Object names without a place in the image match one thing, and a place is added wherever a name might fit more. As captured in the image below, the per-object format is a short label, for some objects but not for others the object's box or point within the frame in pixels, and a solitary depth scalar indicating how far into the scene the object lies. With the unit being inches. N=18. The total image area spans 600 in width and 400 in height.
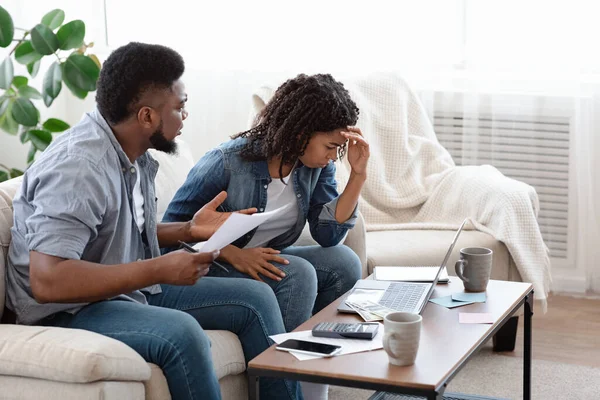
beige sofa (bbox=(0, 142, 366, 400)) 147.0
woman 174.4
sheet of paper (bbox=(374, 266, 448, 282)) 173.0
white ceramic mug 145.8
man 152.8
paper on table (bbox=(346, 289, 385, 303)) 165.4
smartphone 149.5
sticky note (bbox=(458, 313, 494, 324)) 158.9
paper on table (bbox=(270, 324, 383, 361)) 149.9
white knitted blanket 203.2
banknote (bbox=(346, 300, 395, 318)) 160.4
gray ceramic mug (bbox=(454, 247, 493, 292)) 168.9
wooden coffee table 144.3
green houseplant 224.9
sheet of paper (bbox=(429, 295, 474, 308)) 164.4
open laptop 162.3
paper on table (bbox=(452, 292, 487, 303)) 166.0
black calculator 152.8
